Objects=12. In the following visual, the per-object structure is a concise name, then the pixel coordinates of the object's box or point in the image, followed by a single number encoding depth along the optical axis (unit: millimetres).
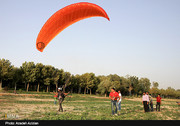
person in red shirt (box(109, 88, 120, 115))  12552
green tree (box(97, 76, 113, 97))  70938
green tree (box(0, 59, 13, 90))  49281
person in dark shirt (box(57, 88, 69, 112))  13799
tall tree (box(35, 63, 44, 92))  61938
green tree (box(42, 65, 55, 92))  64250
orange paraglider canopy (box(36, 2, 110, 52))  11922
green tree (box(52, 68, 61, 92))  67962
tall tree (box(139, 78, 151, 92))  126800
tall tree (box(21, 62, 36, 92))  57844
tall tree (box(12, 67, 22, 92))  54041
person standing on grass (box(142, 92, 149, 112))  15882
